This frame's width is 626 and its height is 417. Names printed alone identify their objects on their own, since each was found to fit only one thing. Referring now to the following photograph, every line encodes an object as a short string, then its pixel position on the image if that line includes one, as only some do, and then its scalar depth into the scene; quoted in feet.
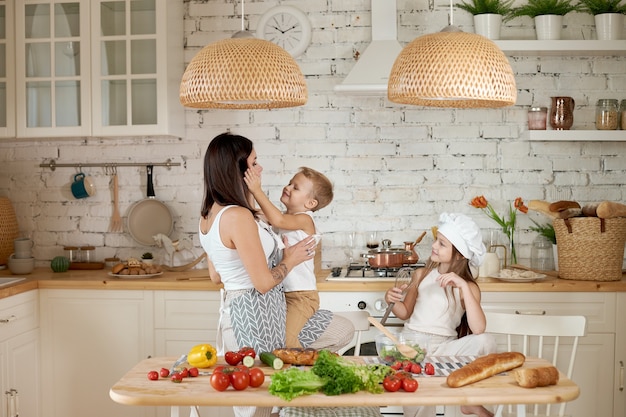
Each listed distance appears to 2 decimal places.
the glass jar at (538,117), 14.83
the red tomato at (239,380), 7.97
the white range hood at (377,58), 13.84
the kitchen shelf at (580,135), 14.43
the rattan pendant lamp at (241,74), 9.09
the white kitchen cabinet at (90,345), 14.03
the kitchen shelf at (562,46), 14.34
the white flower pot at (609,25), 14.55
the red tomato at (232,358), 8.86
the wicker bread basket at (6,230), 15.46
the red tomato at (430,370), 8.54
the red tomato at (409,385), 7.88
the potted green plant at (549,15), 14.57
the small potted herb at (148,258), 15.17
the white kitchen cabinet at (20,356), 13.01
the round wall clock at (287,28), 15.29
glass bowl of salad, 8.87
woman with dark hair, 10.03
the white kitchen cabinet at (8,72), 14.85
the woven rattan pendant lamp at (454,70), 8.75
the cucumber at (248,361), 8.71
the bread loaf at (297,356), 8.81
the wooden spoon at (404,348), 8.86
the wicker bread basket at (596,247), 13.55
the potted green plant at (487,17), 14.58
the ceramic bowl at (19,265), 14.92
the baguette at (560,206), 14.05
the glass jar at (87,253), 15.78
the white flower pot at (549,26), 14.56
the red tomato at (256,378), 8.06
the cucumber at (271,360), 8.71
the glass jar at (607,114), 14.57
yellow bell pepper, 8.82
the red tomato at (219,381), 7.95
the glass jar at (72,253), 15.79
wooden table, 7.73
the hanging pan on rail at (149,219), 15.62
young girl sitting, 11.14
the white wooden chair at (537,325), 10.64
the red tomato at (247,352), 9.00
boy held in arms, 10.98
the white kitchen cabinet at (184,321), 13.87
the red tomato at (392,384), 7.91
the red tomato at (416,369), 8.55
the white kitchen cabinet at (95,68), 14.56
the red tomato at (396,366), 8.64
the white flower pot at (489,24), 14.57
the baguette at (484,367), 8.11
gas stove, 13.73
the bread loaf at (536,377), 8.06
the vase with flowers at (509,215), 14.92
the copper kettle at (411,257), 14.24
